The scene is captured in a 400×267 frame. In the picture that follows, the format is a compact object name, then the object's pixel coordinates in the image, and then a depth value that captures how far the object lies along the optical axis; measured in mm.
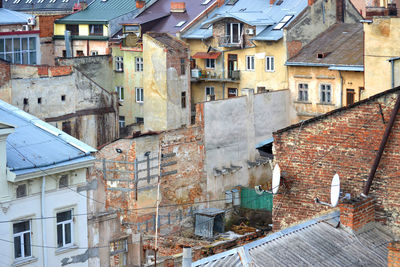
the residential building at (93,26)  65125
